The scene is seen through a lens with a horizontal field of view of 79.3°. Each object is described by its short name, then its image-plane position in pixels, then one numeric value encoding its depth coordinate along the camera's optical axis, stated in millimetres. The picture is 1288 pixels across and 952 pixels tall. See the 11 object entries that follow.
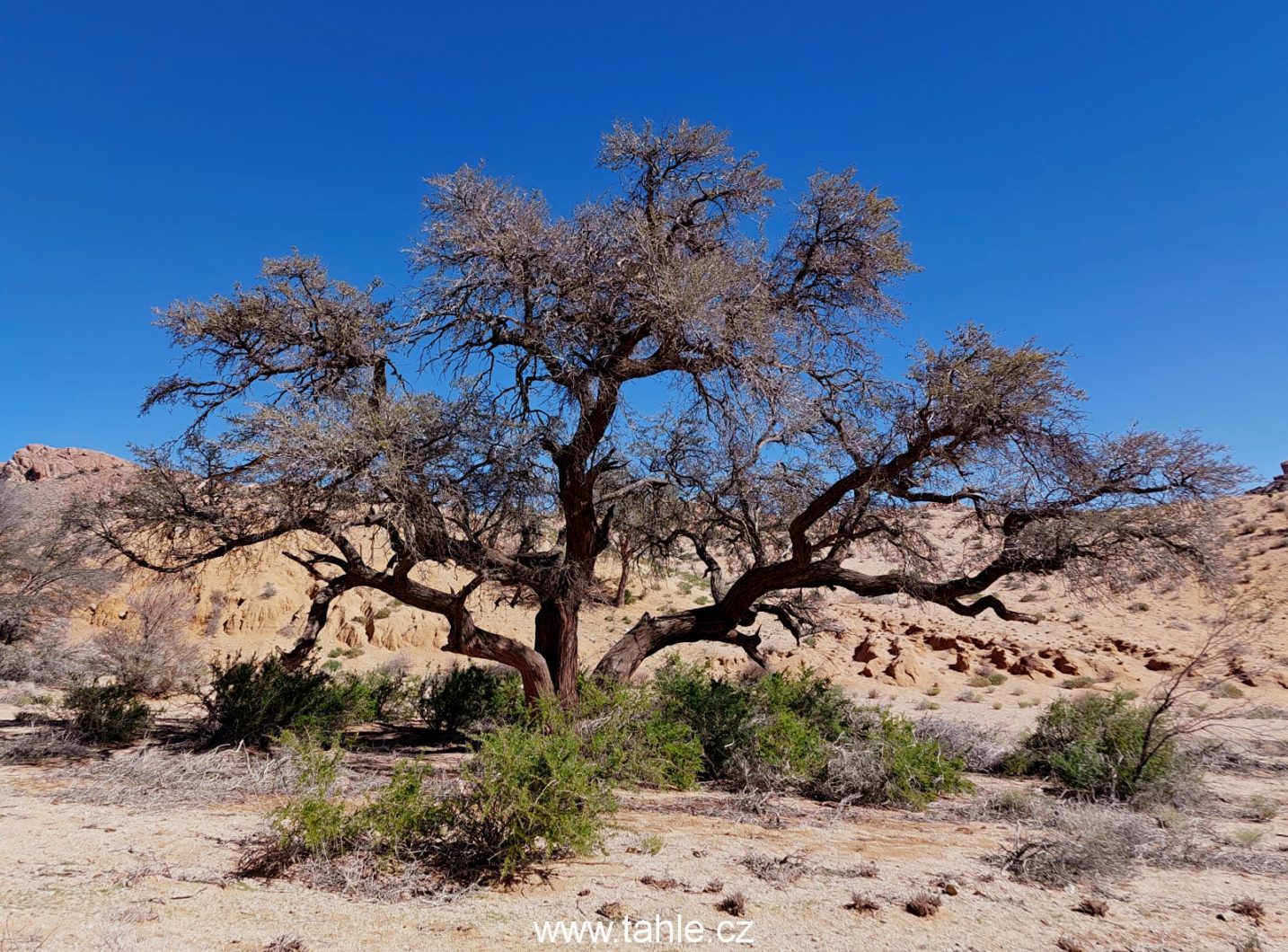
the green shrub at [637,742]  8250
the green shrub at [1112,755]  8930
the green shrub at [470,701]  12492
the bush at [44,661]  17250
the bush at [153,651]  15320
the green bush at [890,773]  8570
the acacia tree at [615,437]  8797
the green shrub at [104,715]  10203
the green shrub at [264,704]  10195
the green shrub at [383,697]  13102
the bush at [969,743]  11555
